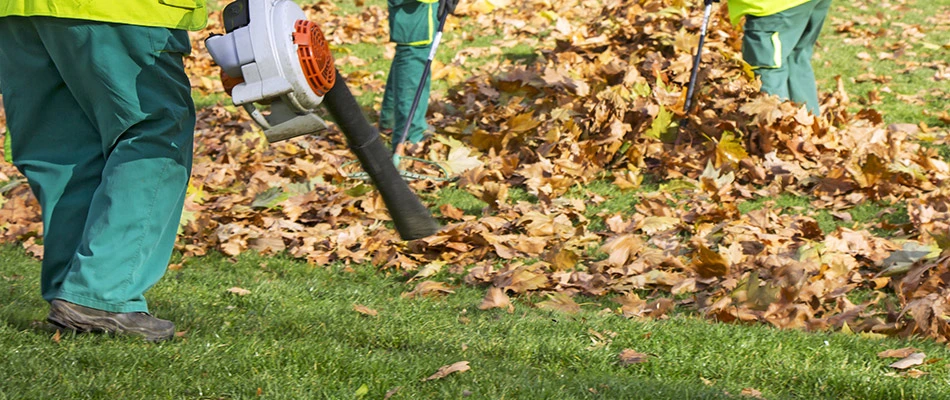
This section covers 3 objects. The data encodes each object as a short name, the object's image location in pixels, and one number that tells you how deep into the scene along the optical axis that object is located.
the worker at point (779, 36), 12.32
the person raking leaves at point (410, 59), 13.41
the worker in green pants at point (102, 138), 6.15
